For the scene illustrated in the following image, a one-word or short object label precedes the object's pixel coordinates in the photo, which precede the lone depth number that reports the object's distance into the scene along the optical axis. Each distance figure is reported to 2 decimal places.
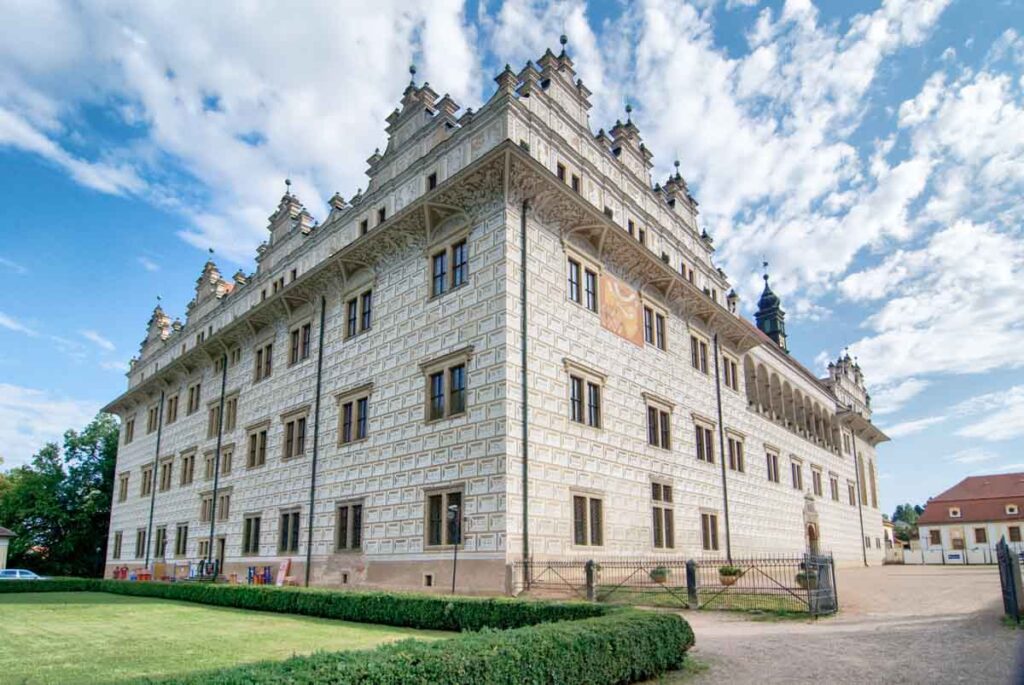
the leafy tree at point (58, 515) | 51.31
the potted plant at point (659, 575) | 20.66
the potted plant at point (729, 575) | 20.74
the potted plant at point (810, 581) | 15.59
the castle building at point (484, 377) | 20.53
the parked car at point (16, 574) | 40.40
